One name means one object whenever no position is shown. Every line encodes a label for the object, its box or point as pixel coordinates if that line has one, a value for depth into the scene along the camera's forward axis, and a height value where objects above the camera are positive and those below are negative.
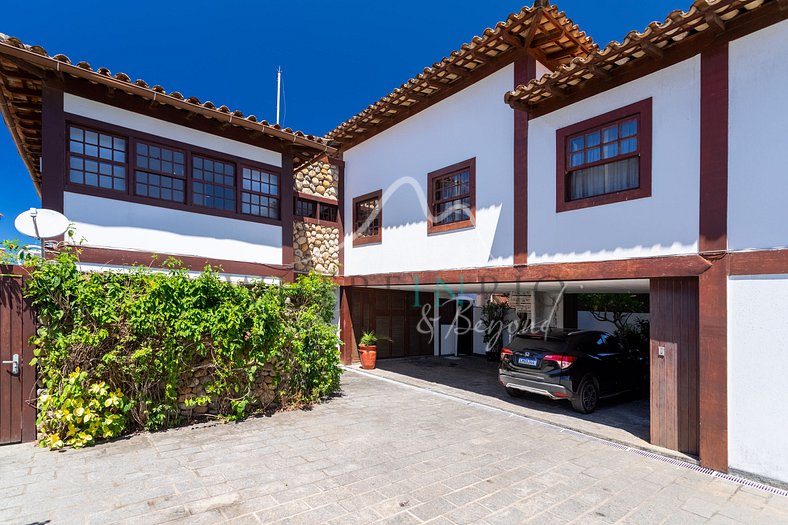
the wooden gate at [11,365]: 5.55 -1.41
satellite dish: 5.89 +0.58
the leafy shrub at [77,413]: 5.50 -2.06
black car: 7.52 -1.95
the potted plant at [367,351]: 12.21 -2.59
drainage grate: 4.66 -2.54
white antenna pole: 15.37 +6.87
